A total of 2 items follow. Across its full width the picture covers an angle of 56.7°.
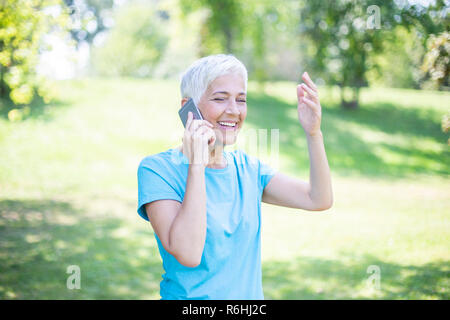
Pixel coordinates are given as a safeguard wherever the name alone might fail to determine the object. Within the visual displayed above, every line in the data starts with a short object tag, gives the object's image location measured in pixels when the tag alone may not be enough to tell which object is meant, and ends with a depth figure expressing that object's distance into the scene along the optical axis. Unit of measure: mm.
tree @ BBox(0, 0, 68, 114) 4832
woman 1764
